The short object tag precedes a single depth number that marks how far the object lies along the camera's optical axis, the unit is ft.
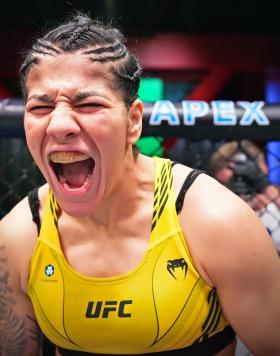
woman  3.30
